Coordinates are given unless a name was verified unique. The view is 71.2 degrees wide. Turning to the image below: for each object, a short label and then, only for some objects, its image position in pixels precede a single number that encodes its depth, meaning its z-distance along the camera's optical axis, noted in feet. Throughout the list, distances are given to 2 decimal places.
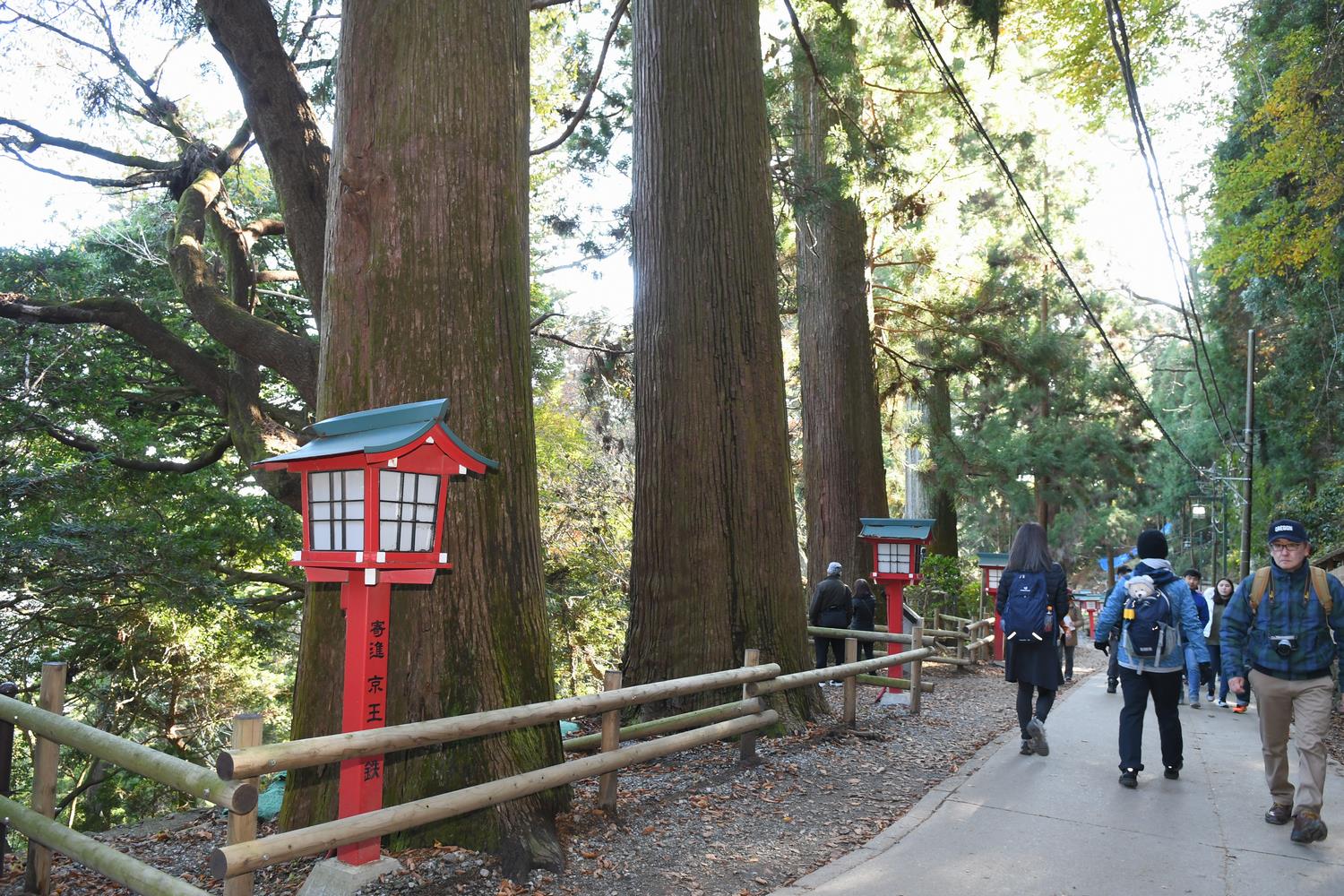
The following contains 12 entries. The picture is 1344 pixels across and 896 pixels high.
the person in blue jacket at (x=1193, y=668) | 36.96
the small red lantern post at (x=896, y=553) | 38.27
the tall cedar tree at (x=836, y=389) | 49.06
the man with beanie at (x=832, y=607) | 38.01
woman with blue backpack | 25.07
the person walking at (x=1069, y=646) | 47.75
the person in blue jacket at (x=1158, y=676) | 22.07
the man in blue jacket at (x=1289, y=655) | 18.12
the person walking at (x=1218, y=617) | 39.04
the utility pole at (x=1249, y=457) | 81.82
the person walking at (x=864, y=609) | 40.98
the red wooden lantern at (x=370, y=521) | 13.03
